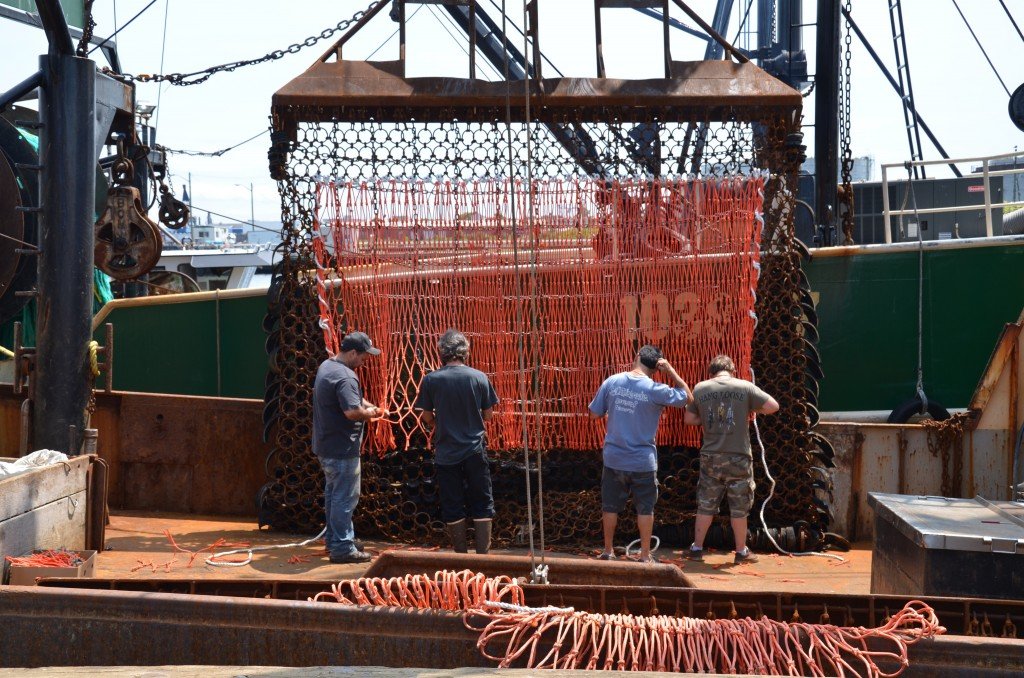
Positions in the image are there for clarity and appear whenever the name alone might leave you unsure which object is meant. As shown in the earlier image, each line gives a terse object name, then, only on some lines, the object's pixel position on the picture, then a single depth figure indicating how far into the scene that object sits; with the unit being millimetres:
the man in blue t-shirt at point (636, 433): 8422
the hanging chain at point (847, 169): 12016
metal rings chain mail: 9203
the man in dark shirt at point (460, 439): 8258
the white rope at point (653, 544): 9070
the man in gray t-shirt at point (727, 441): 8633
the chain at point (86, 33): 8695
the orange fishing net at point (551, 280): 9195
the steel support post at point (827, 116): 12383
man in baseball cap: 8406
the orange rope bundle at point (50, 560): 6797
